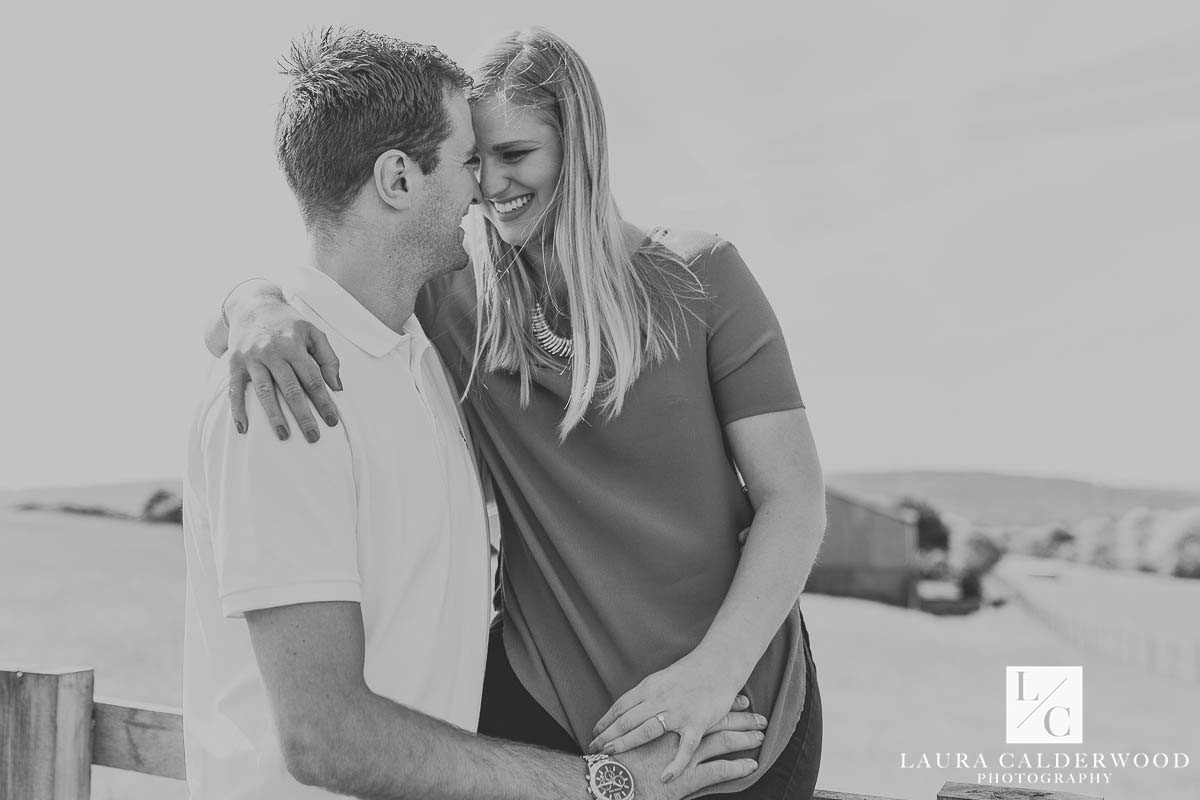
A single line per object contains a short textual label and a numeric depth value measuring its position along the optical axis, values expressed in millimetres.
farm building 54875
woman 1996
